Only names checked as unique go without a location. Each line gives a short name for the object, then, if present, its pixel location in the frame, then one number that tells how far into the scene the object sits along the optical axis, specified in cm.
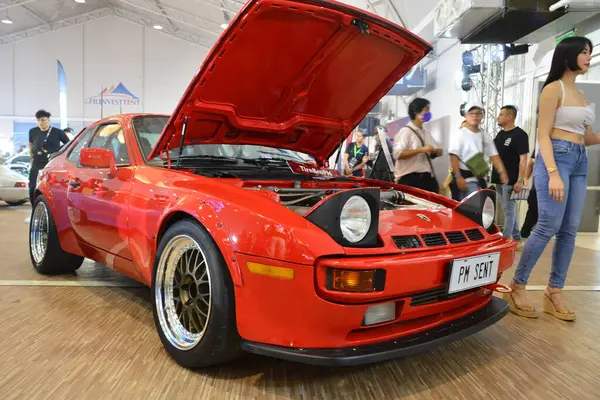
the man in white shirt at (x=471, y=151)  369
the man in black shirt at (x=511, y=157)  447
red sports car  143
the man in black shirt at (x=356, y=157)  679
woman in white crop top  233
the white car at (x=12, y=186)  899
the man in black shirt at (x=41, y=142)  534
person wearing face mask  358
